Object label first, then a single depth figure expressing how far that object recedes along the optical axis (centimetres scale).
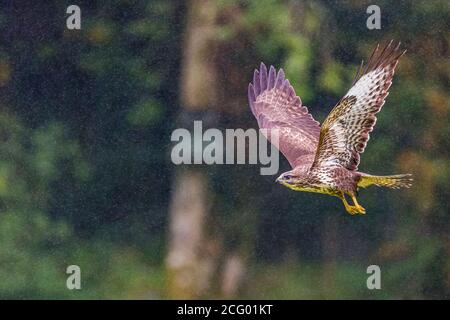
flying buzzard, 1437
